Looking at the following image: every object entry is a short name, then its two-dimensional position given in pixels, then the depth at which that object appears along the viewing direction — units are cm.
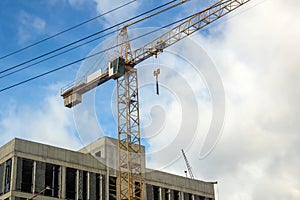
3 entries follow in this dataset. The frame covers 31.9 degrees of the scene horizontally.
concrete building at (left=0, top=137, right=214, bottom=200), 7562
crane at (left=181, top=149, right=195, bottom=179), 15895
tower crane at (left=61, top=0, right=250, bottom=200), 8706
